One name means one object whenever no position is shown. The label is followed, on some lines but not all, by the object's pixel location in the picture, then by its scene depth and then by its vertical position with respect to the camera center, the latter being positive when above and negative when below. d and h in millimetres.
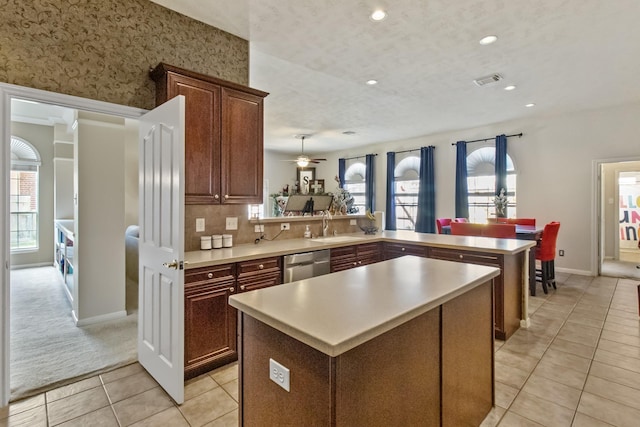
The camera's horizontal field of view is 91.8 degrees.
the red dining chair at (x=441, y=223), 5941 -223
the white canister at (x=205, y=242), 2840 -280
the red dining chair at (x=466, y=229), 4414 -255
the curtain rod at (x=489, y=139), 6239 +1566
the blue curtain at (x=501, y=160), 6359 +1055
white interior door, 2070 -252
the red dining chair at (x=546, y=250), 4512 -577
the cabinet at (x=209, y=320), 2328 -845
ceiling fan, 7538 +1264
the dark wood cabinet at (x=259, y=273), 2607 -541
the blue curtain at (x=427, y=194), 7590 +432
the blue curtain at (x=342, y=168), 9859 +1395
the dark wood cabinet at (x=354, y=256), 3441 -521
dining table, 4280 -394
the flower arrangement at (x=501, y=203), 6199 +168
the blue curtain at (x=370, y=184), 9047 +813
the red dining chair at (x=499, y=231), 4098 -264
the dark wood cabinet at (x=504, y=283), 3016 -718
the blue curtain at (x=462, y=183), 6973 +641
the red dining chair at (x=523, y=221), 5484 -176
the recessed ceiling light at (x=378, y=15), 2729 +1761
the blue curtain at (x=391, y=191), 8500 +566
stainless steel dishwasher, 2949 -534
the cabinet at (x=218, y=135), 2582 +695
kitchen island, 1043 -555
